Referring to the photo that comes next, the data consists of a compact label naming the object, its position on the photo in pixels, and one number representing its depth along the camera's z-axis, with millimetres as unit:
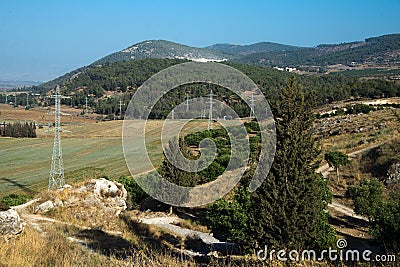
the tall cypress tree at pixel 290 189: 11211
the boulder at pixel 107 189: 17750
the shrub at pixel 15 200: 20703
